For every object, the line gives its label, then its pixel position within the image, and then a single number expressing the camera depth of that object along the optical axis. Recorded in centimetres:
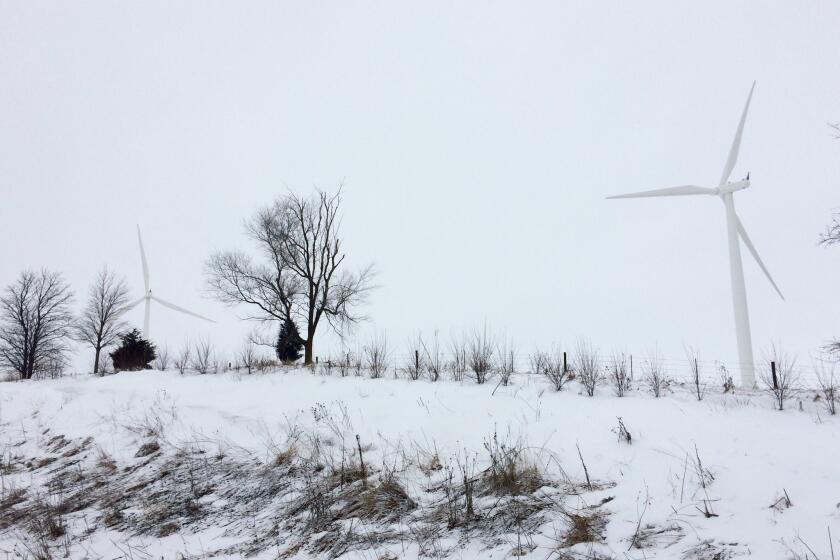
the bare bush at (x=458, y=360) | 1225
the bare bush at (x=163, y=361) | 2172
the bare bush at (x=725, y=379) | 932
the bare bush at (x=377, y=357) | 1409
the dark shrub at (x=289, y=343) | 2648
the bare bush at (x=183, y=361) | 1895
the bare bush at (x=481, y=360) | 1136
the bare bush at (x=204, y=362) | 1844
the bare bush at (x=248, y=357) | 1773
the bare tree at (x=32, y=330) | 3378
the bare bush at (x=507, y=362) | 1159
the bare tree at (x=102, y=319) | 3419
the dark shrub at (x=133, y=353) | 2561
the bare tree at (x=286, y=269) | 2573
